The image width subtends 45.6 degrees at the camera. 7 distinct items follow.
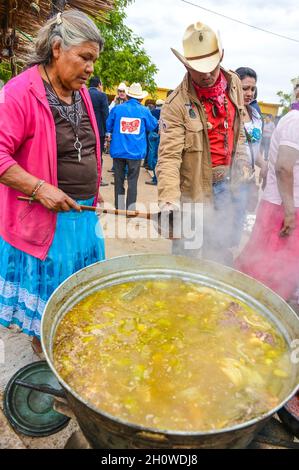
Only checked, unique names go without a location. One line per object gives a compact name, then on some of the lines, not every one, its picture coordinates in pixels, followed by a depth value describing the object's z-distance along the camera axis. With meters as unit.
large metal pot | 1.23
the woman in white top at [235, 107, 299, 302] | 2.95
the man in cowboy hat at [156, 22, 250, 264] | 2.79
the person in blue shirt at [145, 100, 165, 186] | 8.09
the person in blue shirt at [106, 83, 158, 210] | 6.28
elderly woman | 2.04
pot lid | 2.21
